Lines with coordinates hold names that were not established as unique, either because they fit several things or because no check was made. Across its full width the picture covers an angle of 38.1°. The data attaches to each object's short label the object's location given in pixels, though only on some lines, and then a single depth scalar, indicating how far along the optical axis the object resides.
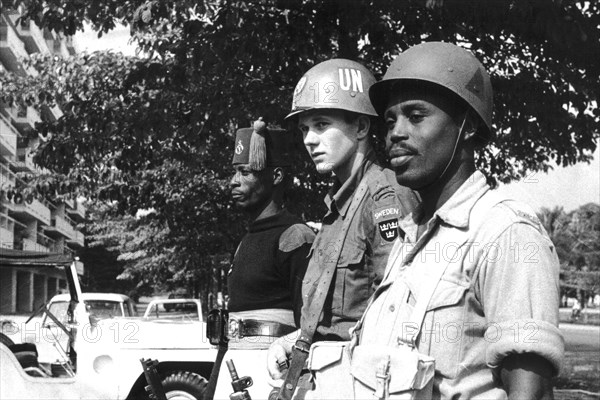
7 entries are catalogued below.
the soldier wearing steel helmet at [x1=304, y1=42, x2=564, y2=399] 1.71
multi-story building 46.19
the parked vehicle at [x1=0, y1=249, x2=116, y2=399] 7.09
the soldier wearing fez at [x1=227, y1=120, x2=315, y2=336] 3.83
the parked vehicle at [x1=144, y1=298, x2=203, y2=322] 19.41
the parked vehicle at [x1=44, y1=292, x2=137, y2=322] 15.73
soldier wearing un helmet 2.89
